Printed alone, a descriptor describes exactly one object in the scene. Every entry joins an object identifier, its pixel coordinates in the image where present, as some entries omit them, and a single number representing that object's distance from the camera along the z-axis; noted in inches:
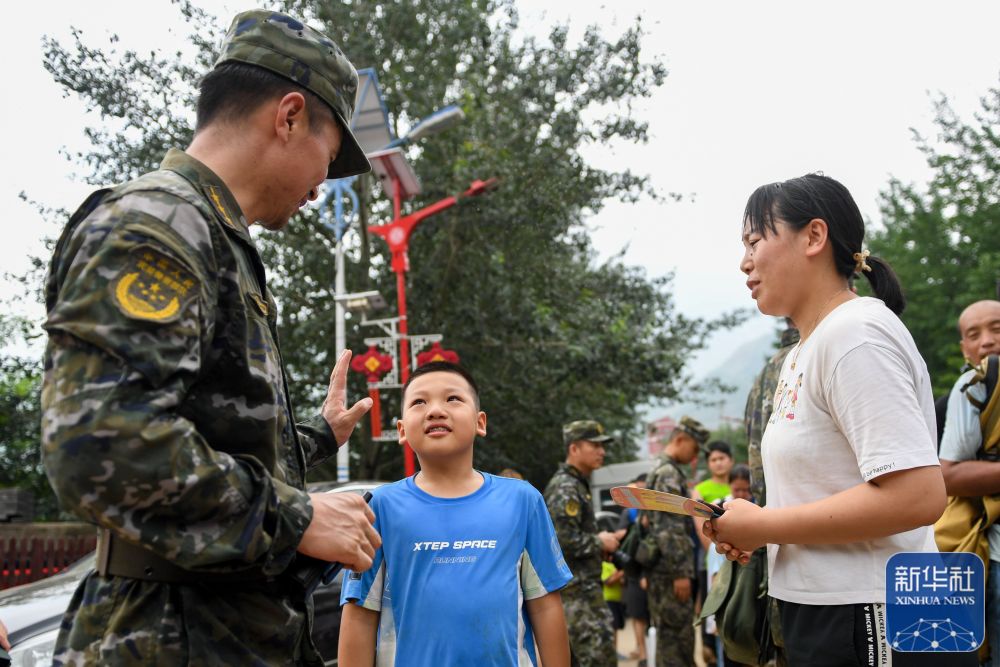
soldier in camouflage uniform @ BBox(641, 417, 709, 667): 297.1
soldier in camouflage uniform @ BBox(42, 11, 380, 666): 56.8
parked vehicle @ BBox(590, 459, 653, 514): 872.9
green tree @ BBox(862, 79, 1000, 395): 932.0
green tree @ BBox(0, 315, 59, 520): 601.3
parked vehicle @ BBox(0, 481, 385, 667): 169.6
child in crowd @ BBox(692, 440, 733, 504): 350.6
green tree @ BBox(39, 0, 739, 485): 556.1
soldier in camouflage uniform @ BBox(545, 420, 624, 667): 253.8
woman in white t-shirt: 75.3
